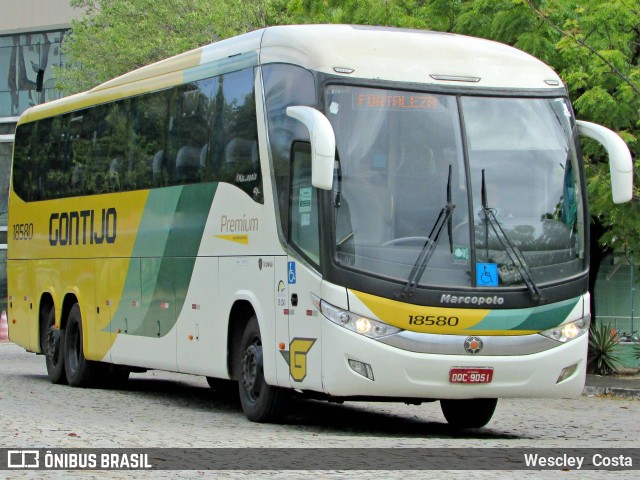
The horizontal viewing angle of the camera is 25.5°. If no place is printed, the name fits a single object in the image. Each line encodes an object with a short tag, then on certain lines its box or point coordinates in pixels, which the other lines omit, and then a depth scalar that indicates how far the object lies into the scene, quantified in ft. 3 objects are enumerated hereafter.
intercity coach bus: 40.52
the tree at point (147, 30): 113.70
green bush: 79.97
